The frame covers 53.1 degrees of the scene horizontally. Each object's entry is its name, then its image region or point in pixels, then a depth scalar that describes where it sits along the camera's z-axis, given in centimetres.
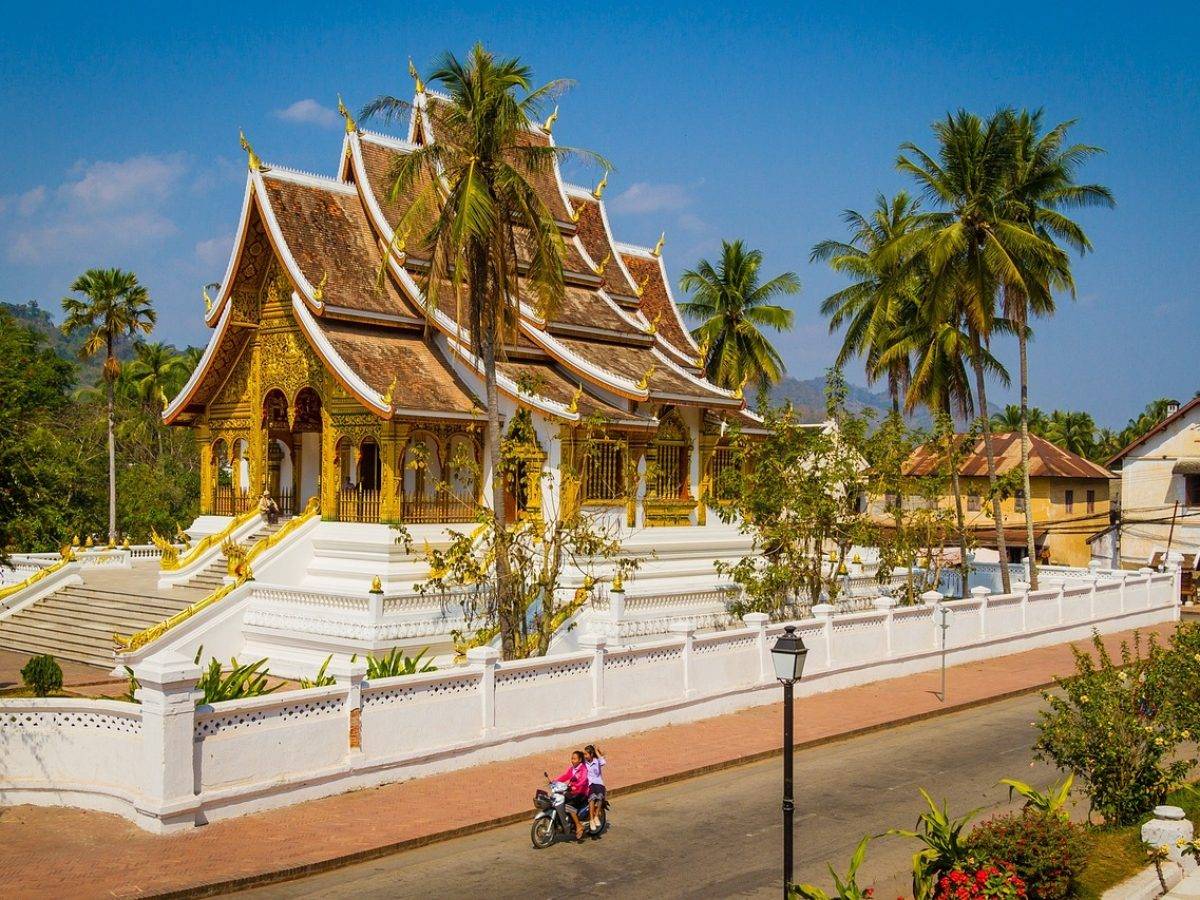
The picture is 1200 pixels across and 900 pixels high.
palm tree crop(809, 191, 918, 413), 3344
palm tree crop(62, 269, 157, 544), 3669
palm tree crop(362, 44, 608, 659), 1722
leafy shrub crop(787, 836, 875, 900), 805
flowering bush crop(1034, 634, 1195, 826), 1099
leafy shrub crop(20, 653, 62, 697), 1625
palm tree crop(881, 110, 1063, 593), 2667
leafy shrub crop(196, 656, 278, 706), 1317
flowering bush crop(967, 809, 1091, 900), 878
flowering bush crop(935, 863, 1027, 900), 836
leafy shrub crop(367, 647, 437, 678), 1500
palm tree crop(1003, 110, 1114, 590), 2750
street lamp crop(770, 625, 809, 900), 983
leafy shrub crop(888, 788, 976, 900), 892
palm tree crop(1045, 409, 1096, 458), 6197
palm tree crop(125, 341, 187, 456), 4922
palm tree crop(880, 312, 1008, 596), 3158
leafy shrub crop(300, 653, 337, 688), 1400
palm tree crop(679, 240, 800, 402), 3725
